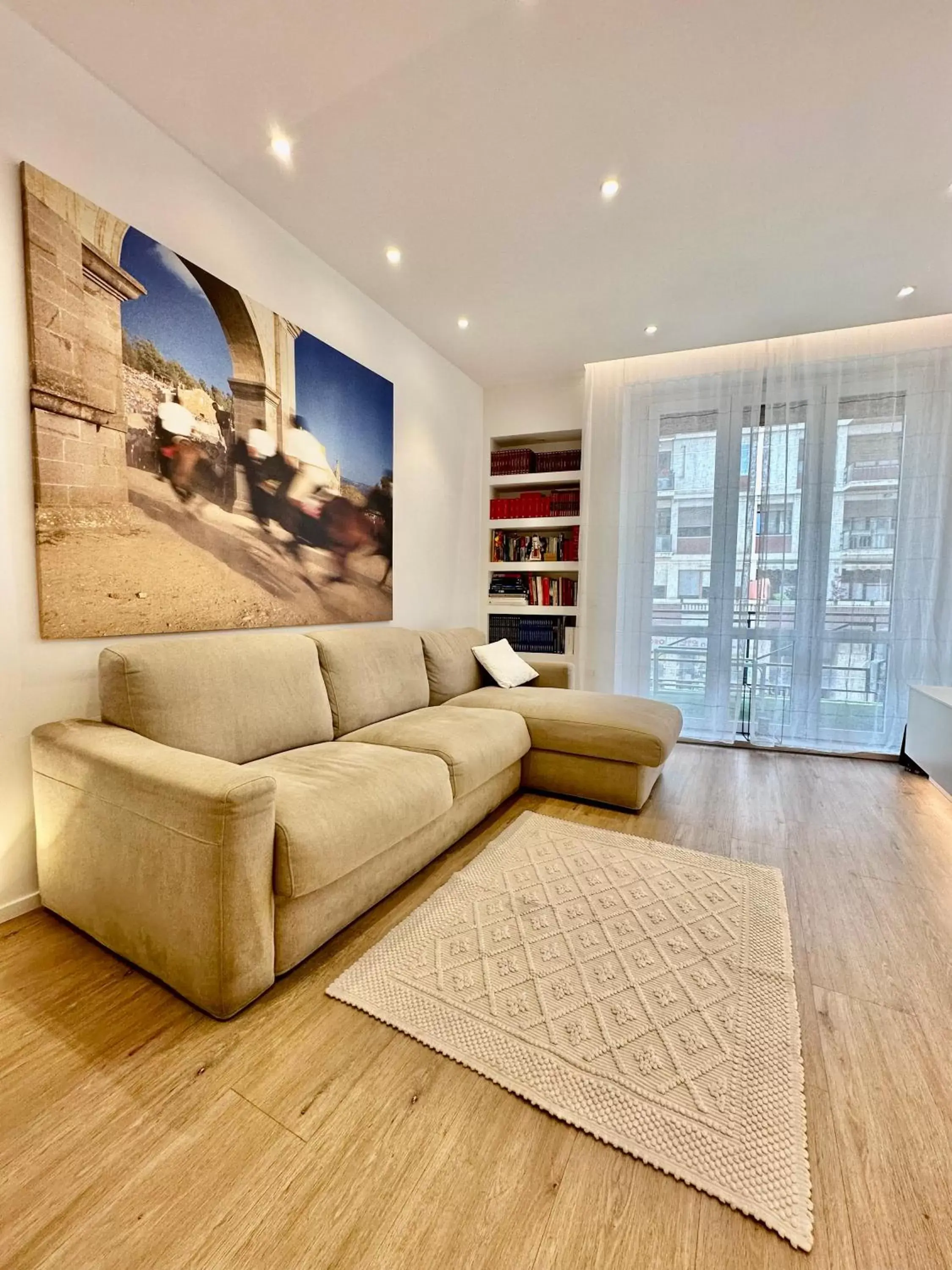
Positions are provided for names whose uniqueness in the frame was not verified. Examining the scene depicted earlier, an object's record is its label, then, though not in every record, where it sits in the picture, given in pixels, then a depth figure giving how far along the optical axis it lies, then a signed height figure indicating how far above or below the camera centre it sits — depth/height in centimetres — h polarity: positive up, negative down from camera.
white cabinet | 251 -71
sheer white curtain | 325 +39
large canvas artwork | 165 +53
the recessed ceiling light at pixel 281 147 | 192 +160
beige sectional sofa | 126 -64
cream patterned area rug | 101 -104
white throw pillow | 335 -50
